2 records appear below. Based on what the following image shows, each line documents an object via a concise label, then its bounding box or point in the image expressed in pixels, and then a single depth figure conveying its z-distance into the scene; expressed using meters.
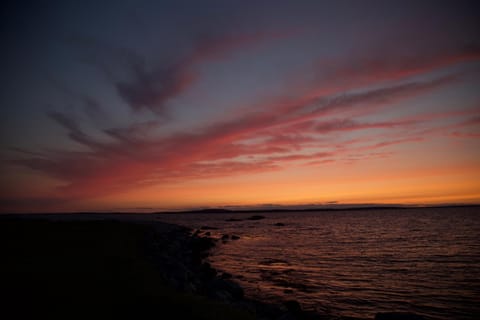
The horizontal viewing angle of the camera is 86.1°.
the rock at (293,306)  11.89
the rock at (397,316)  8.98
